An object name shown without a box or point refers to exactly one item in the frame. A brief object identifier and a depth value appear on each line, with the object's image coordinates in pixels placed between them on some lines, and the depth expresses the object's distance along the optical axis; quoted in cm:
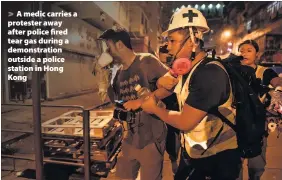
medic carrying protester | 166
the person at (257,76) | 312
